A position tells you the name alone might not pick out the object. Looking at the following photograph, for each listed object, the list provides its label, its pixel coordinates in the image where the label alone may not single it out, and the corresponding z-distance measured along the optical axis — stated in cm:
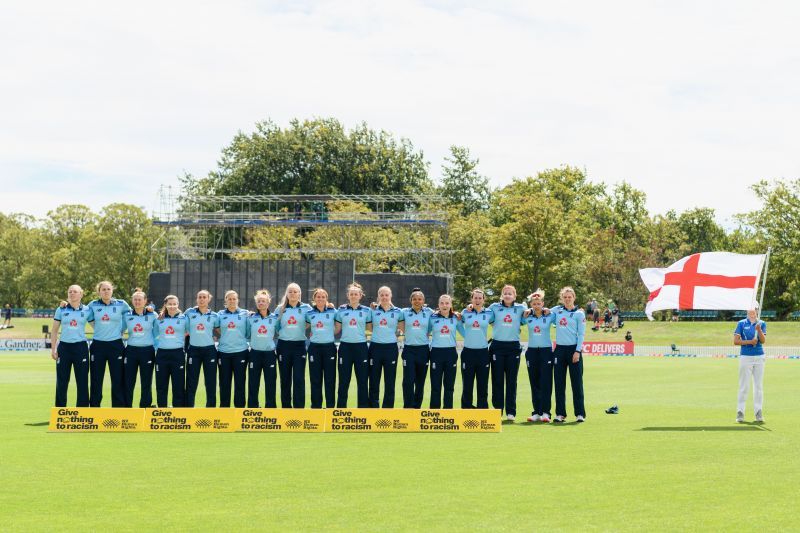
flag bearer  1530
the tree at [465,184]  9069
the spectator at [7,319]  6725
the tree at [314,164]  8281
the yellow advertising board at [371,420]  1404
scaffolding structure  5775
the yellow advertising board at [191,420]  1400
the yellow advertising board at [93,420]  1401
